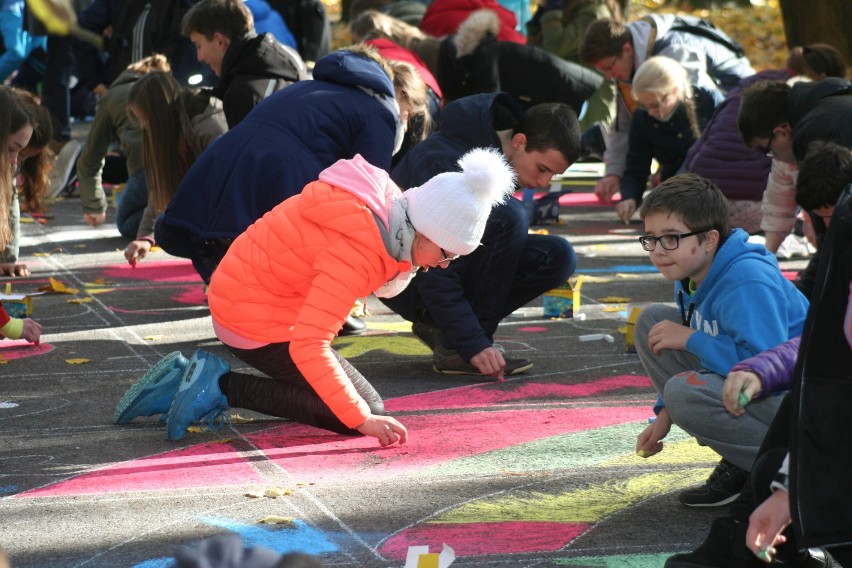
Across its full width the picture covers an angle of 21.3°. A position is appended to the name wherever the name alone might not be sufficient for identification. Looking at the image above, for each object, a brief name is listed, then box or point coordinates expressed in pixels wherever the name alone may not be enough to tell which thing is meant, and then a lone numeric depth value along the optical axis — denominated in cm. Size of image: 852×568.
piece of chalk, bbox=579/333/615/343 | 1027
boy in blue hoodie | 599
